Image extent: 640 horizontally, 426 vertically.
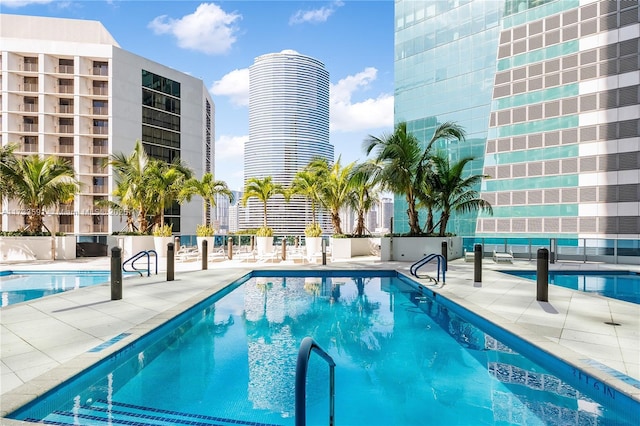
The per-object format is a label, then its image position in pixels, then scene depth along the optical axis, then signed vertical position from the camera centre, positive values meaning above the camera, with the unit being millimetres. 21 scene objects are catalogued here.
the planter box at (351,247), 16938 -1702
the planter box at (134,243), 16875 -1488
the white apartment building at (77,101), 34562 +11662
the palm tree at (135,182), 18047 +1671
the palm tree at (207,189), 20156 +1459
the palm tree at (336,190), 17766 +1197
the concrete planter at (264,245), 16984 -1563
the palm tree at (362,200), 17672 +720
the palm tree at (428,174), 15484 +1788
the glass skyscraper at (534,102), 26297 +10216
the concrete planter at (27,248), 15938 -1636
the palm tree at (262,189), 20828 +1459
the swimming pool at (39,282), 9406 -2240
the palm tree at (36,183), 15703 +1370
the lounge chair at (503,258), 15117 -1925
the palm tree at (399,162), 14852 +2267
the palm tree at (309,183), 19156 +1701
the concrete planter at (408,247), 15516 -1531
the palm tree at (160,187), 18250 +1401
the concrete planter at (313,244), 17339 -1556
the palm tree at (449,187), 15914 +1238
